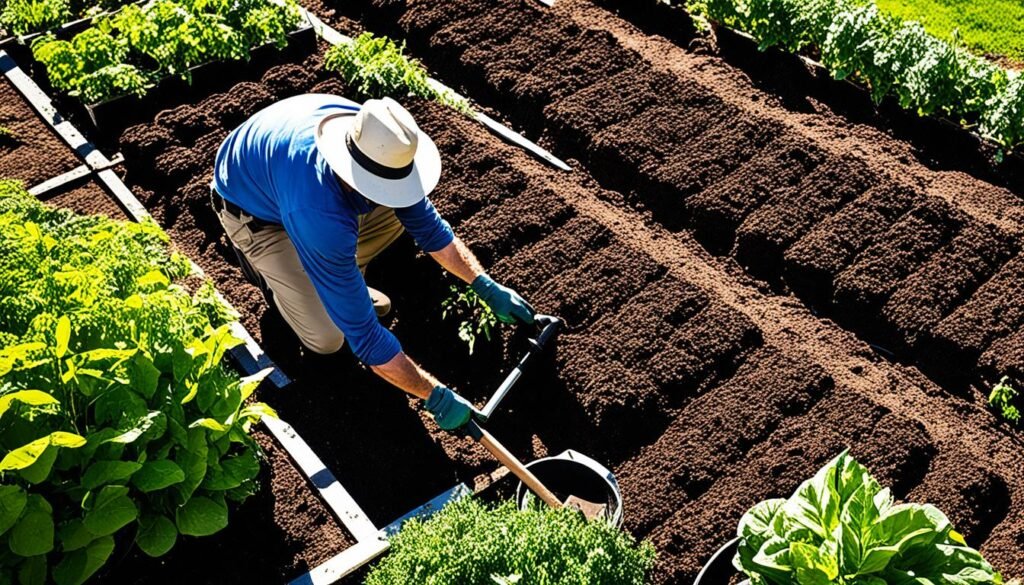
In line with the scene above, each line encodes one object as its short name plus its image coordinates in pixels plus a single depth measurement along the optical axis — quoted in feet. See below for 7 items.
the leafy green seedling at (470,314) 18.93
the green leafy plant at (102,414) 13.38
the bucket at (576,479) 16.07
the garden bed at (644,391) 16.55
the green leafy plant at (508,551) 12.77
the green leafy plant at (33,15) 25.50
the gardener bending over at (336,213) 15.89
